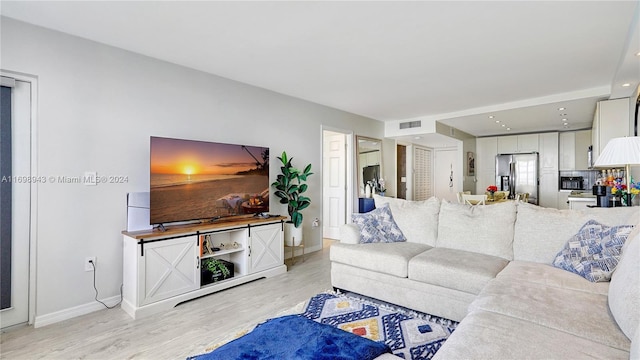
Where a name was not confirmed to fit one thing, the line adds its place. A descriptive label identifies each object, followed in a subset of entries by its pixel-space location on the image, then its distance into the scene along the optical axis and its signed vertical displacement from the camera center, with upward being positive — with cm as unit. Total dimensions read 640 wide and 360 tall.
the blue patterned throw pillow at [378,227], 320 -49
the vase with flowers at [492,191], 534 -16
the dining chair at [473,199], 460 -27
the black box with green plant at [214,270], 316 -95
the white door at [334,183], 588 -2
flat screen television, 293 +2
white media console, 265 -77
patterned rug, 211 -114
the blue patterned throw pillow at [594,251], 196 -49
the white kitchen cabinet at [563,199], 715 -41
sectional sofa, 129 -66
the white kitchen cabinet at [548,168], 725 +34
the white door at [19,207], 243 -21
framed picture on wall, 765 +48
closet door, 766 +21
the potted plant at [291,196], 430 -20
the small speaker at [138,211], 287 -28
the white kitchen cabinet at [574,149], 698 +77
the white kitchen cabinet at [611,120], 402 +84
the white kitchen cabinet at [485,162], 804 +54
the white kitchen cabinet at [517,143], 747 +98
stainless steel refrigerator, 744 +20
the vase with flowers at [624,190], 290 -8
